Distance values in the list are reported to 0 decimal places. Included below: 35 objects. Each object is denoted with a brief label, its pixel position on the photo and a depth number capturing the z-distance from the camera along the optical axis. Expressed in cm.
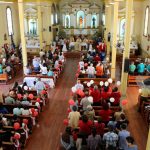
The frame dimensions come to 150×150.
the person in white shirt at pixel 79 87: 747
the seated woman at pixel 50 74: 975
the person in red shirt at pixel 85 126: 523
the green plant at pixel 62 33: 1892
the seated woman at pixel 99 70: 957
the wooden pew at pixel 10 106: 676
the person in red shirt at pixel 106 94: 679
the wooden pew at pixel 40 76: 970
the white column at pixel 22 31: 882
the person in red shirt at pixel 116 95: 672
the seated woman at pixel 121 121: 524
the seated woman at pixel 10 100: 687
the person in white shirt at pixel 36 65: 1049
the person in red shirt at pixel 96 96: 677
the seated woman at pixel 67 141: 470
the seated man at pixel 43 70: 976
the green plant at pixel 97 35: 1896
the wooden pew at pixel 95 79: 942
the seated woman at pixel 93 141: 468
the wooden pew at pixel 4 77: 1013
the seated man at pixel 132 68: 962
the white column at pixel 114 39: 892
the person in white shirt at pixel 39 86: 804
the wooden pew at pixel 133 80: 955
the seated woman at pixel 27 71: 980
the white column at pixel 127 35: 730
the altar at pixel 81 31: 1903
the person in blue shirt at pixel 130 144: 462
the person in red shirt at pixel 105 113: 577
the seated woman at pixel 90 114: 580
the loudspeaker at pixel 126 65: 765
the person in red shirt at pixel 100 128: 525
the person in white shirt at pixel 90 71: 947
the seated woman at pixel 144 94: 727
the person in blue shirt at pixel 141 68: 968
